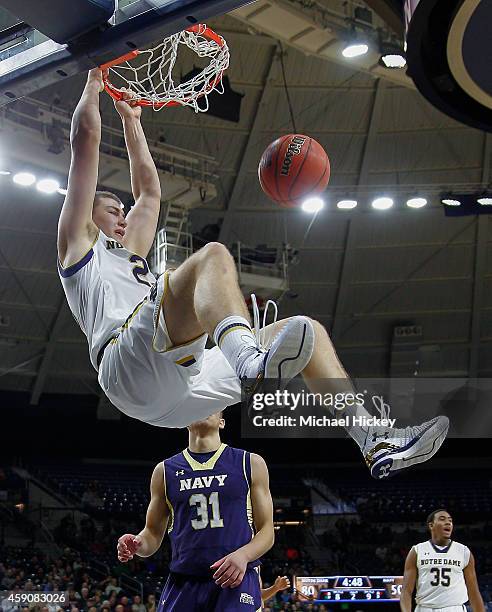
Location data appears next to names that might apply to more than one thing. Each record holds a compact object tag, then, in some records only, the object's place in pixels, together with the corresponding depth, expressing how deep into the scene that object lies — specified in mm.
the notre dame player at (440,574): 8086
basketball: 5801
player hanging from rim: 3508
